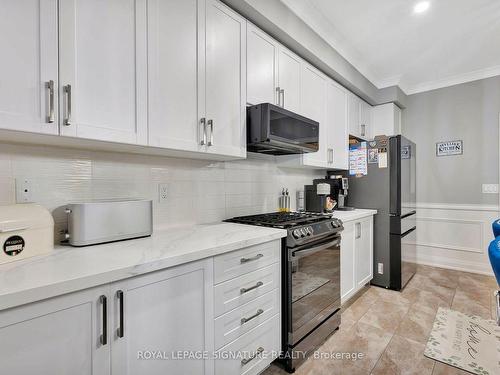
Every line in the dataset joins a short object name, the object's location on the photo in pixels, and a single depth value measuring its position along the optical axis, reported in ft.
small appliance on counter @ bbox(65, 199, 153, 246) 4.04
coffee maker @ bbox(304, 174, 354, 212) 10.28
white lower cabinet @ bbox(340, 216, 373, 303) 8.27
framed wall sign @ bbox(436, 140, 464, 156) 12.04
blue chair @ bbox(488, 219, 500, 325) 2.58
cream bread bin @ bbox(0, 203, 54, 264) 3.27
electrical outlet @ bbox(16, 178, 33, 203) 4.02
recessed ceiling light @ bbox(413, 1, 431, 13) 7.27
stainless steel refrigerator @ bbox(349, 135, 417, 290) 9.82
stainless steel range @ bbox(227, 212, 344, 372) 5.62
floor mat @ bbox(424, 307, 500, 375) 5.79
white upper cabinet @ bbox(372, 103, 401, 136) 12.58
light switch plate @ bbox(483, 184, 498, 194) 11.20
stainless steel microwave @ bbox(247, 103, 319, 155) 6.08
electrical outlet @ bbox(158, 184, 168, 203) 5.75
